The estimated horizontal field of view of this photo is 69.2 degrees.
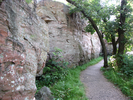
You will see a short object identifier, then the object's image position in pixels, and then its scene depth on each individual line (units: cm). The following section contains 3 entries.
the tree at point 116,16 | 653
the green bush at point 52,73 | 426
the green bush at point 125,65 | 485
